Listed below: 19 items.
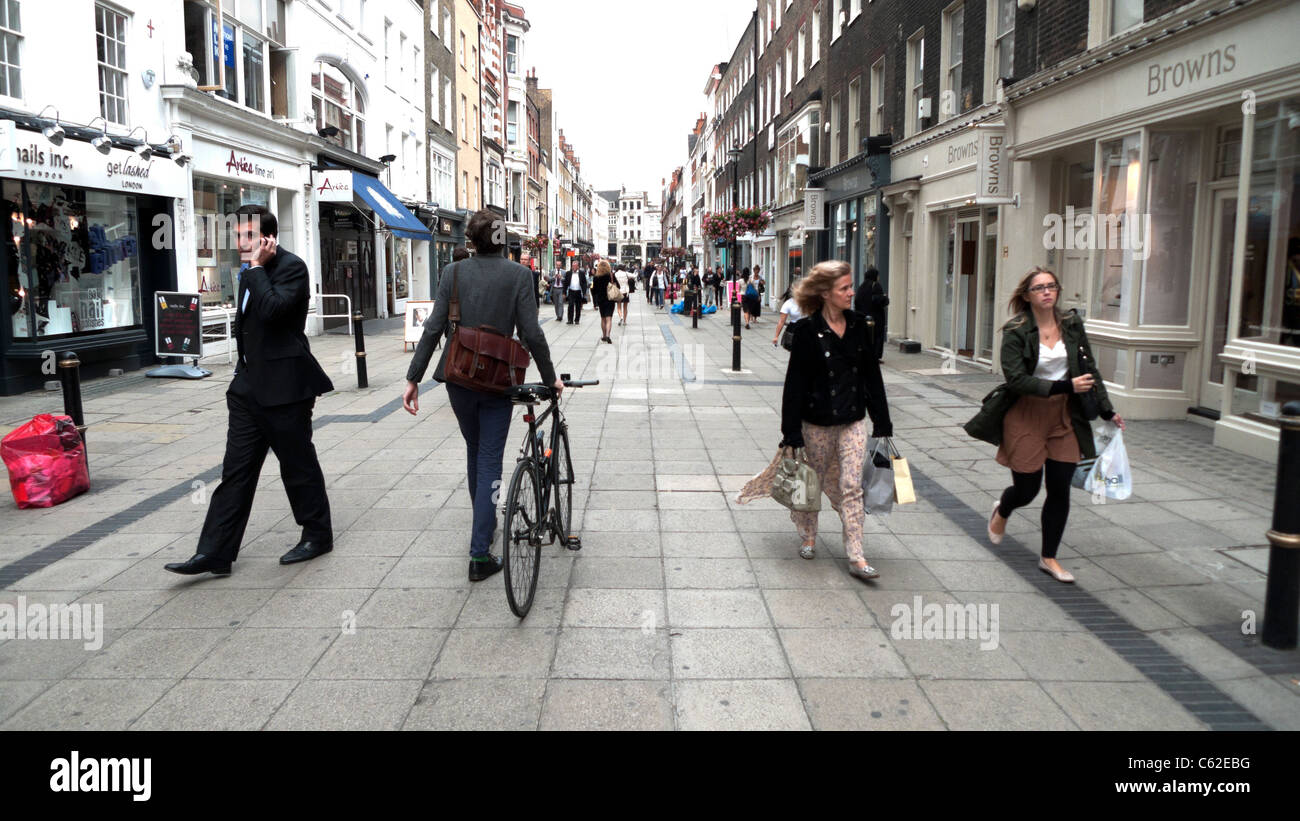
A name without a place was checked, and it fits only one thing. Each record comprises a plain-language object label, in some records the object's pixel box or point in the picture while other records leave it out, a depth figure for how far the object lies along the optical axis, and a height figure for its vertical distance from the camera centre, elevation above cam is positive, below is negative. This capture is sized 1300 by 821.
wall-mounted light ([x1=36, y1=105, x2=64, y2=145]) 11.62 +1.84
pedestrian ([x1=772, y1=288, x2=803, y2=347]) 14.52 -0.34
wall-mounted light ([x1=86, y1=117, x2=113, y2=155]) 12.72 +1.88
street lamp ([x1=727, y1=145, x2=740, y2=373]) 15.29 -0.63
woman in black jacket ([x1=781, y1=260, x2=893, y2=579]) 5.26 -0.53
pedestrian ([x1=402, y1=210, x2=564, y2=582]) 4.88 -0.17
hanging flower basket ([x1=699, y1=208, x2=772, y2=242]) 33.53 +2.32
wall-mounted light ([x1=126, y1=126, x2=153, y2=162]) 13.94 +1.95
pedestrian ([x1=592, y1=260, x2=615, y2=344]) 21.02 -0.12
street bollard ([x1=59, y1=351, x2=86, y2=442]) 7.18 -0.73
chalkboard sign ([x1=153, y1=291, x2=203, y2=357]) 14.05 -0.56
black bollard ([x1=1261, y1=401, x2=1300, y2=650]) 4.10 -1.13
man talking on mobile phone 5.10 -0.51
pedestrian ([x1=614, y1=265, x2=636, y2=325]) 25.39 +0.13
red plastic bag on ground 6.77 -1.24
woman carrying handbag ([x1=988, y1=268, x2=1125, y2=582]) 5.14 -0.55
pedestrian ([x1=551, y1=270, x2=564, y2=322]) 29.00 -0.13
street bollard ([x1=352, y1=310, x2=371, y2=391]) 13.19 -1.06
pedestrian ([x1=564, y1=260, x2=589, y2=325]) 27.20 -0.12
